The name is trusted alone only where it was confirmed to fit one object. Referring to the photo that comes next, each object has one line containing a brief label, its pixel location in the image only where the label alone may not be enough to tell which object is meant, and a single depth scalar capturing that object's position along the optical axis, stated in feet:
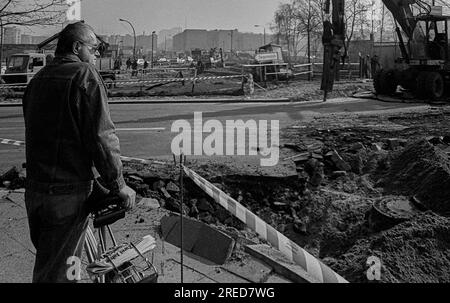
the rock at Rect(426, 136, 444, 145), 29.77
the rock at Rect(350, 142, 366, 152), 30.16
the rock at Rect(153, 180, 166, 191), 22.73
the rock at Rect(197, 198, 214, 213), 21.47
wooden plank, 13.07
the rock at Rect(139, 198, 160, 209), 19.80
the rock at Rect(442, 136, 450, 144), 30.22
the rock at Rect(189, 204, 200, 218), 20.74
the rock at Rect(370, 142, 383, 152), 29.82
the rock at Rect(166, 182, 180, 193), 22.66
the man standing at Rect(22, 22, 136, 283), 9.41
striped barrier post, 11.72
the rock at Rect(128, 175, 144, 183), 23.42
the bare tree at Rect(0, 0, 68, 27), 32.40
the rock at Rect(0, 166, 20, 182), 23.99
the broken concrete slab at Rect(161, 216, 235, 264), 14.78
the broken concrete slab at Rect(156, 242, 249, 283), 13.25
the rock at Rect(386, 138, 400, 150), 30.56
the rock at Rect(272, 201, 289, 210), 22.68
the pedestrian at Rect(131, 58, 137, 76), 157.87
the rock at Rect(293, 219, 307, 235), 20.57
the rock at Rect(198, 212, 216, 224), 20.07
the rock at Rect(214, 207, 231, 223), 20.86
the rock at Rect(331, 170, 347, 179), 26.05
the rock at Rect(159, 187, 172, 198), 22.02
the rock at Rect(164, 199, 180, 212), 20.81
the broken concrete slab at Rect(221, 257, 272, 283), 13.35
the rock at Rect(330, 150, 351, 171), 26.96
